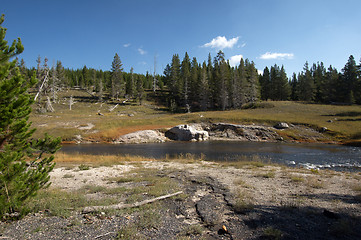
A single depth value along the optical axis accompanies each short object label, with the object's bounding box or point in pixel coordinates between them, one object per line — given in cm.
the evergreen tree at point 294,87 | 10176
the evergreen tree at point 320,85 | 8262
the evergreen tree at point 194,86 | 8895
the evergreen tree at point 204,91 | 8231
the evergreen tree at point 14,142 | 541
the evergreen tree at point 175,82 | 9554
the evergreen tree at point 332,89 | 7788
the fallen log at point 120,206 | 694
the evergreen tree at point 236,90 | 7788
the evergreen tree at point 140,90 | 9112
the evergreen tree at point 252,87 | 7639
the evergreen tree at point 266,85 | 9769
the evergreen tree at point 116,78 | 9831
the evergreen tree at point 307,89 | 8375
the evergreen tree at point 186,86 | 8884
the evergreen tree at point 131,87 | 10066
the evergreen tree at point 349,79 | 7381
